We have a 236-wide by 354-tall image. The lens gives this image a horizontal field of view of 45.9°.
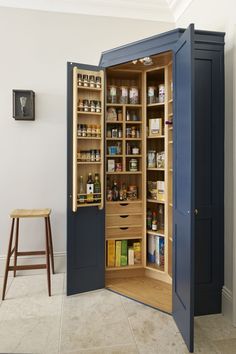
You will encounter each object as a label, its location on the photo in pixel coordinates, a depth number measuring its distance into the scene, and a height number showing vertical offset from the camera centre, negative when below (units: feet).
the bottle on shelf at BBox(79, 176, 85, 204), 9.31 -0.52
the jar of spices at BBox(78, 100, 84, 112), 9.30 +2.34
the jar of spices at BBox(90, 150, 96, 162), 9.54 +0.68
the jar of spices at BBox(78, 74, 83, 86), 9.14 +3.15
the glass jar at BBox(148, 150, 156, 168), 10.57 +0.64
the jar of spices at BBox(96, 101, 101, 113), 9.46 +2.34
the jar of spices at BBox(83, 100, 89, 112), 9.36 +2.39
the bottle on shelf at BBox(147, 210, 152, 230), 10.66 -1.77
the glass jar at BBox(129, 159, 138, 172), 10.62 +0.42
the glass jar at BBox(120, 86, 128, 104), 10.52 +3.05
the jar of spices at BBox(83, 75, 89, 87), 9.22 +3.18
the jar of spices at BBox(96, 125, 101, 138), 9.47 +1.49
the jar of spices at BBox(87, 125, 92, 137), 9.39 +1.53
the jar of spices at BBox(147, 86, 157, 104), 10.39 +3.06
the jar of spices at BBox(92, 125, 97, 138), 9.44 +1.52
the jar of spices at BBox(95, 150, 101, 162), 9.57 +0.68
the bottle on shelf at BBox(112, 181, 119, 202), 10.56 -0.65
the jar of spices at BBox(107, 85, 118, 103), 10.44 +3.04
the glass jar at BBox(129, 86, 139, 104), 10.52 +3.06
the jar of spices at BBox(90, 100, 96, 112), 9.41 +2.35
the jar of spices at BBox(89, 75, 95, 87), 9.30 +3.20
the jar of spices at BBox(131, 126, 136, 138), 10.62 +1.68
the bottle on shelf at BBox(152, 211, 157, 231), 10.47 -1.74
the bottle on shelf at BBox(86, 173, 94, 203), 9.43 -0.52
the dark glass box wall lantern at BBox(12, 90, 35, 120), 10.64 +2.74
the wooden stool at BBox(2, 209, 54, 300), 9.21 -2.13
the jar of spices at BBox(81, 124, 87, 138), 9.32 +1.54
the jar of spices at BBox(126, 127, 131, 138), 10.59 +1.65
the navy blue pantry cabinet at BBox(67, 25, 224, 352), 7.09 +0.17
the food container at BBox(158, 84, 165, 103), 10.00 +2.99
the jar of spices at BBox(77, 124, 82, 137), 9.24 +1.49
